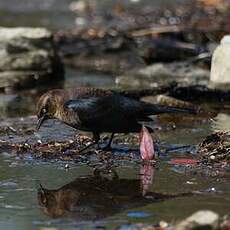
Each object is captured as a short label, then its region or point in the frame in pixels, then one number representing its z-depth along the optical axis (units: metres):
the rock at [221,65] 20.08
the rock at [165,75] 22.25
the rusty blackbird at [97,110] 14.48
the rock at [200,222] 9.14
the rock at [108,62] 26.62
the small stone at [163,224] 9.98
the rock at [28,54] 24.94
